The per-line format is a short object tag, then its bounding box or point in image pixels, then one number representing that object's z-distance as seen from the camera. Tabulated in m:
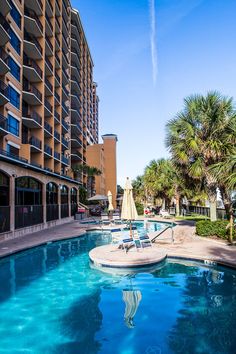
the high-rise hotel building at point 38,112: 20.34
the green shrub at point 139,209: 43.92
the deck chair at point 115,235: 14.67
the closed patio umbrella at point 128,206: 14.13
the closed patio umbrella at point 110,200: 27.64
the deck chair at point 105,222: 26.05
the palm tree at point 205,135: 17.98
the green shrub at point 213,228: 15.93
